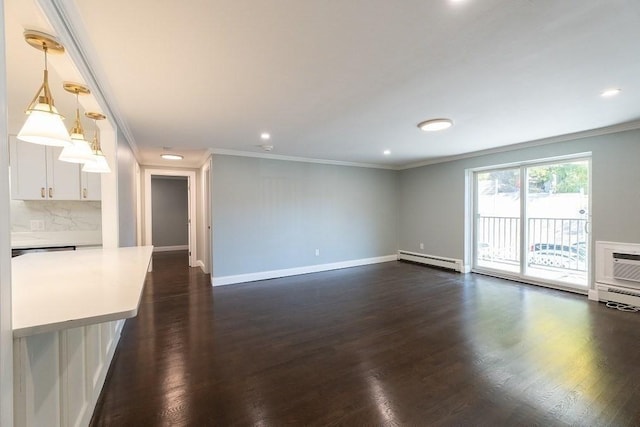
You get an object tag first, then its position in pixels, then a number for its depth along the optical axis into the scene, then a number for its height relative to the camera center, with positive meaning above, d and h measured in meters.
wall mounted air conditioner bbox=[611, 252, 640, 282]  3.58 -0.72
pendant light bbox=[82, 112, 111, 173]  2.08 +0.35
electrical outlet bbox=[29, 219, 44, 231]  3.59 -0.17
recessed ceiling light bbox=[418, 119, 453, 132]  3.34 +1.03
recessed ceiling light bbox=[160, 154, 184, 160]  5.34 +1.04
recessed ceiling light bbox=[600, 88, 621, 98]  2.57 +1.08
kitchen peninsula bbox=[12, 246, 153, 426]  0.98 -0.37
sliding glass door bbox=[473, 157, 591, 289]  4.30 -0.20
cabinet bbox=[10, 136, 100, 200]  3.28 +0.40
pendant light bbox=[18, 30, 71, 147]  1.36 +0.44
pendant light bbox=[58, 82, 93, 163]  1.81 +0.40
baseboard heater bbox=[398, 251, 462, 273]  5.74 -1.11
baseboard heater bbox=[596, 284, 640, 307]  3.60 -1.11
